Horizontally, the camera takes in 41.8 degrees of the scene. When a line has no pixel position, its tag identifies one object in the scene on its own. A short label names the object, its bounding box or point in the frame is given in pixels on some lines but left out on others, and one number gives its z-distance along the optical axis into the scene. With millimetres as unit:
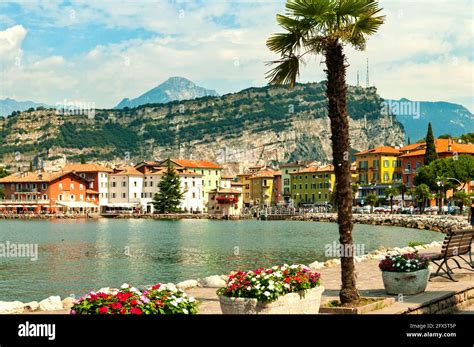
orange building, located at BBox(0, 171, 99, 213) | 123062
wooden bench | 12795
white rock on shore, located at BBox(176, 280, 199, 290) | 16822
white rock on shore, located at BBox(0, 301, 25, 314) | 12892
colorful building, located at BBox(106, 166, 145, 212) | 134500
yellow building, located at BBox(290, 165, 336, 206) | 140875
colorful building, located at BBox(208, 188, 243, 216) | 131375
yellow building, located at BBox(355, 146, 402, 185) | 128375
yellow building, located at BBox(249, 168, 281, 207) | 160000
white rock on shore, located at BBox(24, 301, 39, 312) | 13405
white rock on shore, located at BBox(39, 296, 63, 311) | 13324
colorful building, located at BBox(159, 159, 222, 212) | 141875
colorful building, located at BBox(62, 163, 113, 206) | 133125
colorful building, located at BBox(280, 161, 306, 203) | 155500
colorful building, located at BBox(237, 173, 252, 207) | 164875
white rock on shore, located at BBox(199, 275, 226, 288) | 14948
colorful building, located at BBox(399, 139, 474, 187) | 105481
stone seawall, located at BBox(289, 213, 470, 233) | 60647
